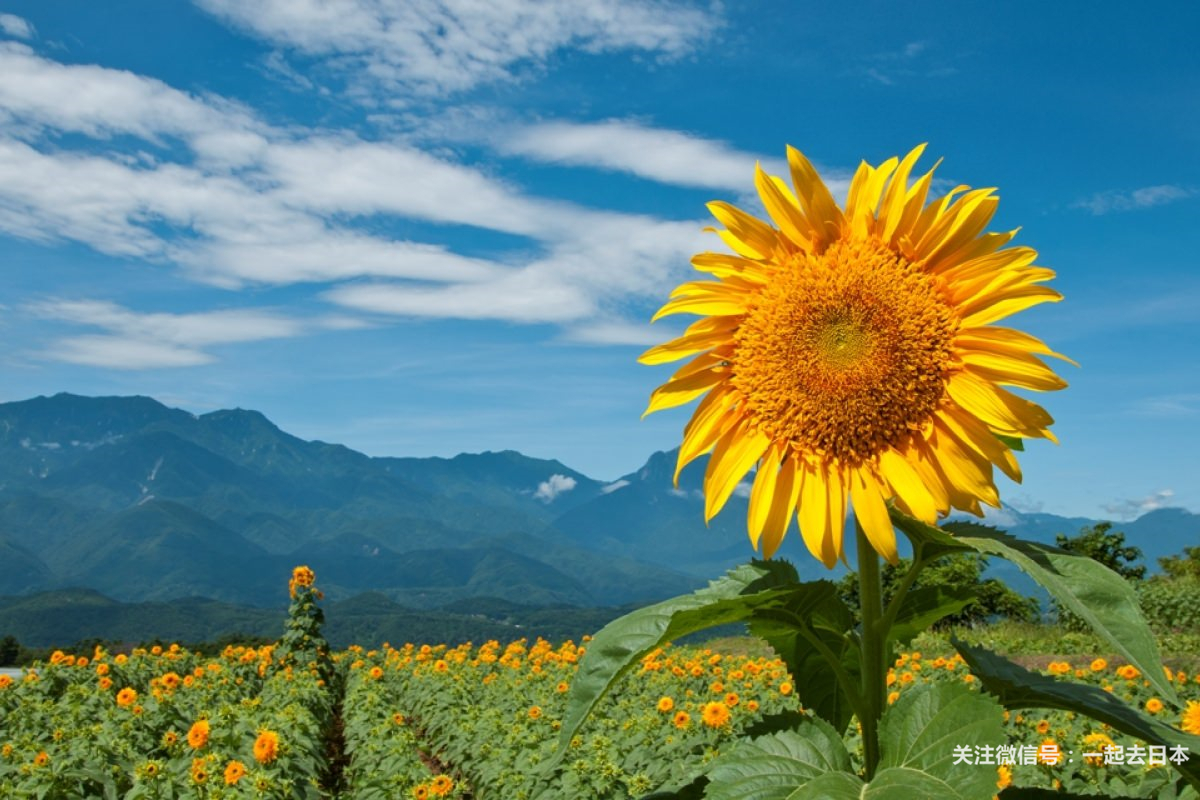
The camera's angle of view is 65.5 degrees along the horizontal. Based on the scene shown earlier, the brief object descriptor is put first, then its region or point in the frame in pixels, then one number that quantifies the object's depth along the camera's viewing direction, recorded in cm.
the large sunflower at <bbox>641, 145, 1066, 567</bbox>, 201
